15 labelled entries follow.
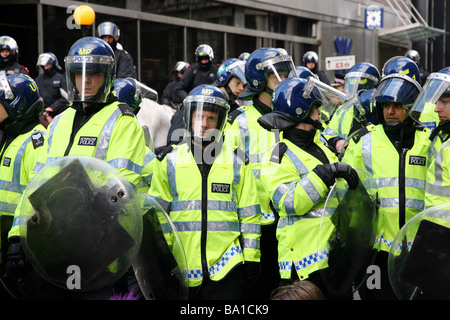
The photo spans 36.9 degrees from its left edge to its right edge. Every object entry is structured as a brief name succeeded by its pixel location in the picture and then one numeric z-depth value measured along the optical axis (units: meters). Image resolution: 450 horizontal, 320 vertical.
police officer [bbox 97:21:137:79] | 10.58
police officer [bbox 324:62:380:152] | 7.46
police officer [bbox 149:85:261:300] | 4.54
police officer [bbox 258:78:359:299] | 4.30
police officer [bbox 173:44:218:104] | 12.52
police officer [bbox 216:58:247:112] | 7.57
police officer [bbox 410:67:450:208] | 4.49
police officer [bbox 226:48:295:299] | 5.69
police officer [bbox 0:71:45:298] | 5.09
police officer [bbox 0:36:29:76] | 11.20
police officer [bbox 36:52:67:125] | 11.92
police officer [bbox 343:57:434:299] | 4.91
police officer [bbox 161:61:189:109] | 14.09
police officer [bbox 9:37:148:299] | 4.66
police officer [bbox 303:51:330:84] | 13.97
